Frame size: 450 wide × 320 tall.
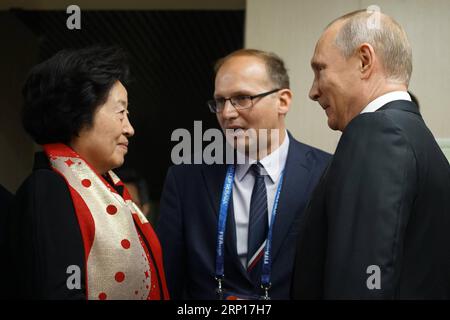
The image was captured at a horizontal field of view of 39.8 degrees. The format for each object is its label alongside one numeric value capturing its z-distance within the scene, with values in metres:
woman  1.55
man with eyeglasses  2.07
